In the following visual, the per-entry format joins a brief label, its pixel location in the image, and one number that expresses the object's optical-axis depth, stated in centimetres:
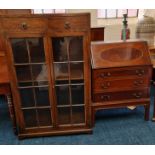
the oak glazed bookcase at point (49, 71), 168
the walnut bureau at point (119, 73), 208
